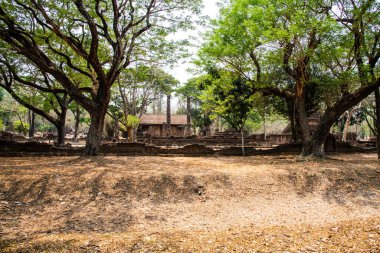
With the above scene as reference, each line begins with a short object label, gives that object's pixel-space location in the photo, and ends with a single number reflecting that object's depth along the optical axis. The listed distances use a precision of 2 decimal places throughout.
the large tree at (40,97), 14.22
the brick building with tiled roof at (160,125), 41.22
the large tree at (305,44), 10.84
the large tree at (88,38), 10.38
